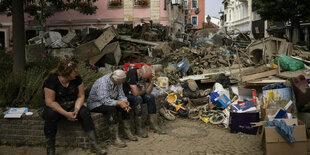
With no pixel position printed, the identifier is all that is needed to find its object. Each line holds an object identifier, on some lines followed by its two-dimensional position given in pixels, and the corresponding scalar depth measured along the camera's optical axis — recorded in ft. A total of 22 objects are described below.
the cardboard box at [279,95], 18.64
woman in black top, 13.35
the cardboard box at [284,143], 13.41
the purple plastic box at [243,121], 18.34
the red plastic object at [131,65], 30.31
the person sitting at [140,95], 17.51
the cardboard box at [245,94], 22.89
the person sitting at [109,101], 15.51
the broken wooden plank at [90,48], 40.19
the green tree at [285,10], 57.21
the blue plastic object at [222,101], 22.95
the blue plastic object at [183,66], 35.22
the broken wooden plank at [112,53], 40.24
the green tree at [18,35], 21.83
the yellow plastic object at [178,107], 23.56
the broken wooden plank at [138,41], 49.08
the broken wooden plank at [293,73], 26.60
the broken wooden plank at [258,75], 26.27
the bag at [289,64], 29.07
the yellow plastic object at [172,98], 24.67
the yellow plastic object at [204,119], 21.87
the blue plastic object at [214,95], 23.75
